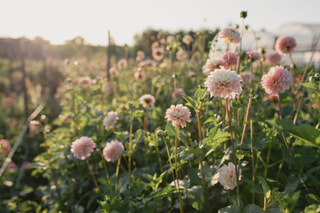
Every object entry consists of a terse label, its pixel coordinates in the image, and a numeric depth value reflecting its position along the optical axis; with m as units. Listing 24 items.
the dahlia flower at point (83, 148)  1.54
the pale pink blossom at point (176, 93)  2.25
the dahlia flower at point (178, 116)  1.06
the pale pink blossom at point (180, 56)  3.13
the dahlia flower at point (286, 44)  1.96
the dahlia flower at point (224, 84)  0.96
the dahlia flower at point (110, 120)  1.71
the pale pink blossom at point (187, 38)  2.93
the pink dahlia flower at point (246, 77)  1.75
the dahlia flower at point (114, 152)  1.55
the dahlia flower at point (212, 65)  1.51
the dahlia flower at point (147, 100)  1.94
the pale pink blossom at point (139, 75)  2.57
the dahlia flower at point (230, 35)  1.42
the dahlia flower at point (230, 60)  1.53
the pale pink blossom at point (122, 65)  3.34
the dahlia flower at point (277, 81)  1.26
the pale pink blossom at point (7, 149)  3.14
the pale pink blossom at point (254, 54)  1.72
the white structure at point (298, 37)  8.97
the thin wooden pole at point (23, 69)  3.90
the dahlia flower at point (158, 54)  2.81
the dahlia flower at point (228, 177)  1.09
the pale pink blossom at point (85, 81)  2.65
